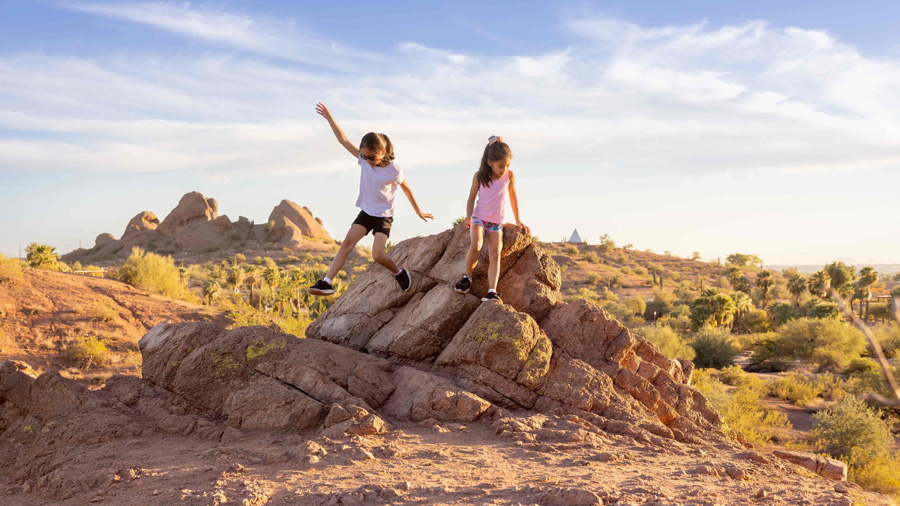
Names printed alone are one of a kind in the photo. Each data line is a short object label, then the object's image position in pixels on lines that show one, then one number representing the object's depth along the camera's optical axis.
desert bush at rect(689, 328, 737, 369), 27.28
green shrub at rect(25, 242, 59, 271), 28.19
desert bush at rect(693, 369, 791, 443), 11.43
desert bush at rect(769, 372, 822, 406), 19.67
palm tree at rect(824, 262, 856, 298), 44.03
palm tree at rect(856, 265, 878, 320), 43.03
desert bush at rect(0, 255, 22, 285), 15.66
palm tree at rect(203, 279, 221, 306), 27.99
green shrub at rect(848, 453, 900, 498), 10.44
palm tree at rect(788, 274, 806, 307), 48.97
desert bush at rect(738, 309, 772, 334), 38.81
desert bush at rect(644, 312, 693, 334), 36.25
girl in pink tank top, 7.17
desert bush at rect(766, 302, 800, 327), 36.31
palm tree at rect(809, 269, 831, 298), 42.84
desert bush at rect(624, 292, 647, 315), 42.40
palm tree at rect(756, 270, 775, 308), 49.84
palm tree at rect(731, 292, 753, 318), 39.26
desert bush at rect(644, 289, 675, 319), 44.41
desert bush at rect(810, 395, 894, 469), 12.48
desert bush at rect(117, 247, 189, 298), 20.33
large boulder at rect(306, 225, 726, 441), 6.25
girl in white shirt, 7.19
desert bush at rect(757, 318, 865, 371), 26.44
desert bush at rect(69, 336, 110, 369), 14.35
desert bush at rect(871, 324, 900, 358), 24.56
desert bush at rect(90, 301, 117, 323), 15.81
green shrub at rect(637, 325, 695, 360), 25.12
